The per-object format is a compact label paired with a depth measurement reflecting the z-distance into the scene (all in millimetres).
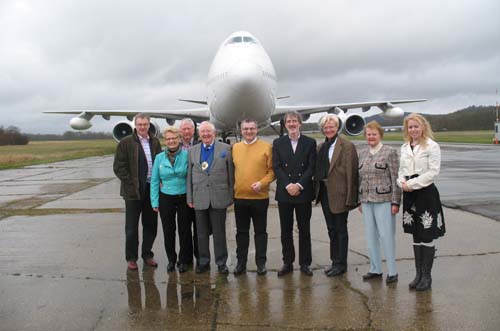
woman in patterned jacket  3855
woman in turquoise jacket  4270
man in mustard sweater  4098
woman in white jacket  3564
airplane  12922
